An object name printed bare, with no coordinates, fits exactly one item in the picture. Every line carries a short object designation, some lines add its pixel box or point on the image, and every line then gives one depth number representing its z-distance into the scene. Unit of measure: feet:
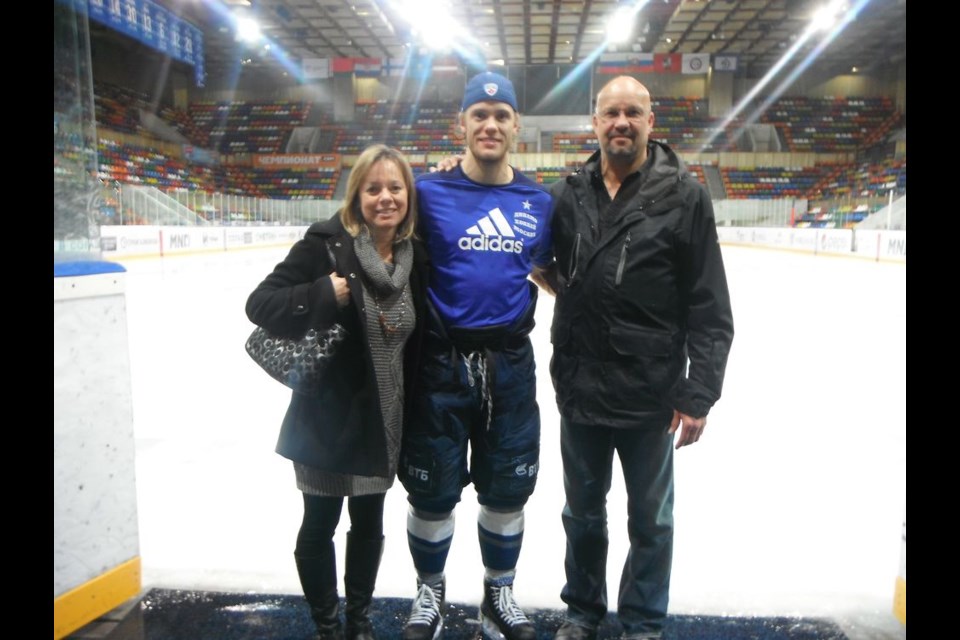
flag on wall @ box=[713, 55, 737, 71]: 82.89
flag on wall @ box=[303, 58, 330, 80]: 88.07
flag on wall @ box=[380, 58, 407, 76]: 88.33
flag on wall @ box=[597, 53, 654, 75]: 83.87
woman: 5.28
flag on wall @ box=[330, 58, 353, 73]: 88.43
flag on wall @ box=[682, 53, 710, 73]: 82.74
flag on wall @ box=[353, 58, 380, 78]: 88.07
